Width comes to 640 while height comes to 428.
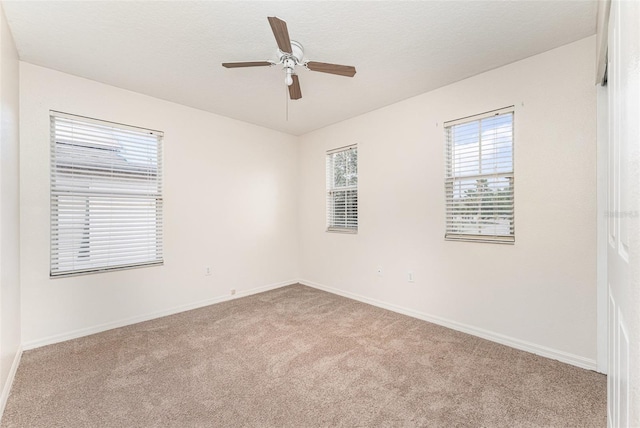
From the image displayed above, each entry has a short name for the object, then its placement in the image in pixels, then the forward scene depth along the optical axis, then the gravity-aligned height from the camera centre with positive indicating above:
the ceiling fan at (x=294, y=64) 2.04 +1.17
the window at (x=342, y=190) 4.12 +0.41
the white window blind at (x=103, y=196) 2.76 +0.22
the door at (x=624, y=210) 0.72 +0.02
